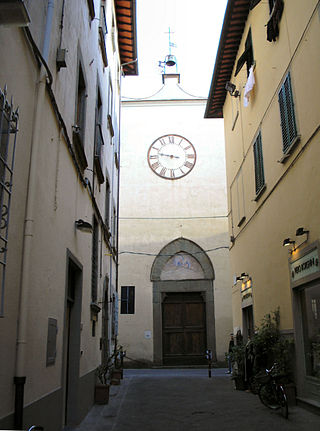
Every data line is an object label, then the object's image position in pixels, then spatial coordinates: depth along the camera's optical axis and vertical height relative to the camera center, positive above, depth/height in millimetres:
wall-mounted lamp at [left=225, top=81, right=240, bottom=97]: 14335 +7554
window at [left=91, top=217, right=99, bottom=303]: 9981 +1753
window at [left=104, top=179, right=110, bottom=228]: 13028 +3740
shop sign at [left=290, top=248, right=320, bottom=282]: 7609 +1274
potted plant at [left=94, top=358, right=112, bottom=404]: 9430 -956
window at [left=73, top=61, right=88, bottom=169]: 7500 +3931
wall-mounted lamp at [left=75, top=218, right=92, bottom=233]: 7246 +1764
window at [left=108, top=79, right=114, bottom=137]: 13164 +6556
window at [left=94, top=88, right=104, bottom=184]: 9945 +4358
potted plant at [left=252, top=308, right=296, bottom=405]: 8836 -171
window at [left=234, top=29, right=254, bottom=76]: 12398 +7439
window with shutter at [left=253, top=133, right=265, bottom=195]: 11221 +4201
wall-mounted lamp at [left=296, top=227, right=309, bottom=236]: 7941 +1811
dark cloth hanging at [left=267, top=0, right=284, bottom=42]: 9430 +6430
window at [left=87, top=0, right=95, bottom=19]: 8891 +6267
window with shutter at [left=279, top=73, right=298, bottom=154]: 8703 +4200
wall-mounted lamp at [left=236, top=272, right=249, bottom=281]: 13223 +1849
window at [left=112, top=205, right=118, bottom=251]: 15536 +3793
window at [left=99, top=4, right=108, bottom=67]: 10736 +6993
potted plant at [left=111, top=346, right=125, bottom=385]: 13216 -827
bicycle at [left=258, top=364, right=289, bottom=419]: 7805 -853
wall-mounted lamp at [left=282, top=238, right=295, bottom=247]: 8719 +1805
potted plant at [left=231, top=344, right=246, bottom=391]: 11328 -592
